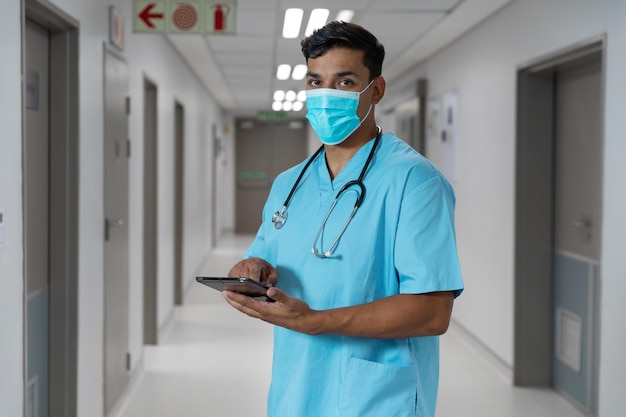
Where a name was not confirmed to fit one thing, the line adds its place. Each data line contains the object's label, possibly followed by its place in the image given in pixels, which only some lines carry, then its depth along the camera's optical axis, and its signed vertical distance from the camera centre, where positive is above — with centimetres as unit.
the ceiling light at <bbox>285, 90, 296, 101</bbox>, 1095 +124
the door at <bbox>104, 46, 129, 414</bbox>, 391 -29
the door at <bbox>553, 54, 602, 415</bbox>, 405 -29
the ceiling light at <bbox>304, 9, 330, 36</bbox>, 496 +110
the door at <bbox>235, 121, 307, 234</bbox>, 1616 +40
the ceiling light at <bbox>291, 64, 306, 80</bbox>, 810 +120
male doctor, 136 -17
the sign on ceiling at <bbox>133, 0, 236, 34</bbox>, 387 +83
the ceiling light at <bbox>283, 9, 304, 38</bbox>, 505 +112
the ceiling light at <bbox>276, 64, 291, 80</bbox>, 807 +120
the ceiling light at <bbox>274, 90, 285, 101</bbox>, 1096 +124
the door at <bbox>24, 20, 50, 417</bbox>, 297 -16
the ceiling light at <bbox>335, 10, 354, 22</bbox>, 506 +113
